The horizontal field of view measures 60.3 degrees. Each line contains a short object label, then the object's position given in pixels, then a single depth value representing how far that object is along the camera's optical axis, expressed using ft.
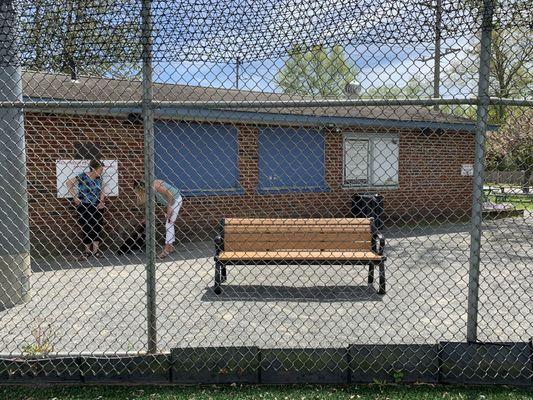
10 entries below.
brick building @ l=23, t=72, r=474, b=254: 25.05
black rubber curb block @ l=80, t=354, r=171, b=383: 9.70
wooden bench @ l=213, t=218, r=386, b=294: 17.90
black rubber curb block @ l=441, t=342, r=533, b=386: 9.50
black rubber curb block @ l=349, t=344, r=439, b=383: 9.69
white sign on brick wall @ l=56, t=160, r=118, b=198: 24.79
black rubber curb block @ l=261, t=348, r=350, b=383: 9.74
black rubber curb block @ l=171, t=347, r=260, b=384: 9.75
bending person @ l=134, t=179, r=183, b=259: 22.93
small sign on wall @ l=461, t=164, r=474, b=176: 42.01
